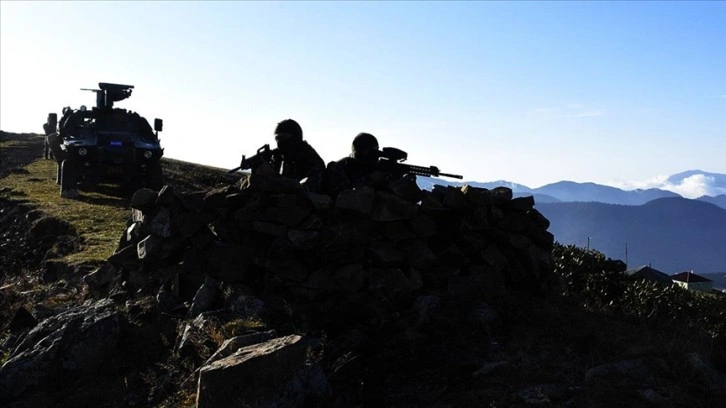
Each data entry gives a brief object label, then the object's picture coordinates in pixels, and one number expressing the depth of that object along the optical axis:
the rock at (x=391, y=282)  7.20
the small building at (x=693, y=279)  40.23
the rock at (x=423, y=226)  7.63
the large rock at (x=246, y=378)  5.27
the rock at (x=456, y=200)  7.89
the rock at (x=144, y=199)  8.70
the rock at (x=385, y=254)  7.36
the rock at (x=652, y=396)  5.03
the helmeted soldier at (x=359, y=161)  8.87
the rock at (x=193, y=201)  8.20
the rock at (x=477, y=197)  7.90
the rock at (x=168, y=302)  7.78
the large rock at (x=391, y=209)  7.41
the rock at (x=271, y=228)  7.62
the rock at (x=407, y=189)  7.70
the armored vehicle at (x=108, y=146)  18.02
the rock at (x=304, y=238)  7.45
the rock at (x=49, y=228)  13.40
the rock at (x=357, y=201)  7.43
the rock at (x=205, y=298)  7.44
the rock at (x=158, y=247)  8.37
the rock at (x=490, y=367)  5.73
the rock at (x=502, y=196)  8.04
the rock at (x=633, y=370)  5.44
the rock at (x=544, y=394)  5.11
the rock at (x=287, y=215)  7.61
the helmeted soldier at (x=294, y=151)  9.22
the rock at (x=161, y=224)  8.40
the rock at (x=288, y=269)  7.43
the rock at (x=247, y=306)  7.04
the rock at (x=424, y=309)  6.77
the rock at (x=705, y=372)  5.37
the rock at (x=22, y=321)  7.89
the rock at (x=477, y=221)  7.83
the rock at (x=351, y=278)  7.25
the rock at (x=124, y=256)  8.90
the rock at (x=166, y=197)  8.50
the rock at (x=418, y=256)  7.52
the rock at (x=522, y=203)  8.16
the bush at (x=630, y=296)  7.55
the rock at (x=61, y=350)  6.69
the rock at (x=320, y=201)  7.59
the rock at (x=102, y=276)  9.14
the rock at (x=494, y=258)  7.75
